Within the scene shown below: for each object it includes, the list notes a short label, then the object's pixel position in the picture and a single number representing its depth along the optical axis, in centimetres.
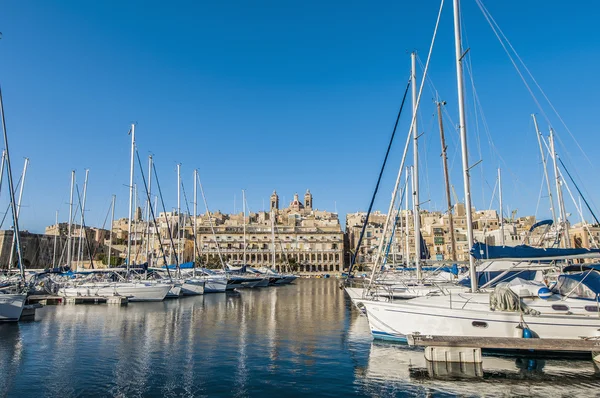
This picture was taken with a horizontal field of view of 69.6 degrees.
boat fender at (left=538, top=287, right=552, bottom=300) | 1456
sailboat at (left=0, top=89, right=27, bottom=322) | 2250
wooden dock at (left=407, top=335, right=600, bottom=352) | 1242
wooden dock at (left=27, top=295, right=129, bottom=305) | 3388
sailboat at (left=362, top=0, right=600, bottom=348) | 1353
